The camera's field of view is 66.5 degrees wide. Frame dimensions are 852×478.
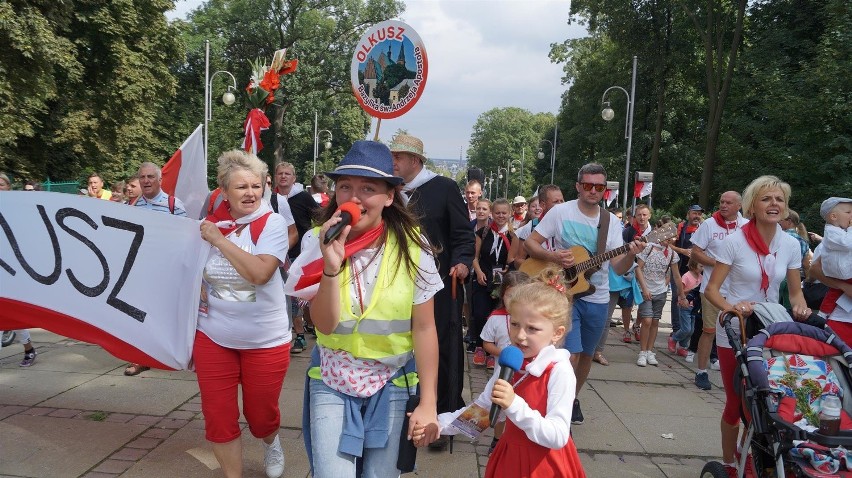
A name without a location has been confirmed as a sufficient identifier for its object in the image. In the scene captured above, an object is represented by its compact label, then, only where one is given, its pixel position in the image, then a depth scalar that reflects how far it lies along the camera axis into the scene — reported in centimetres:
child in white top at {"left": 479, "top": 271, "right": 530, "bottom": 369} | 484
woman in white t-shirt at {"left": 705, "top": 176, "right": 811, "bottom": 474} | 423
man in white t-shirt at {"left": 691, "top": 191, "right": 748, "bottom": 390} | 674
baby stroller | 306
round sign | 484
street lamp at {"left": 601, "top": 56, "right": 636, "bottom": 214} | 2653
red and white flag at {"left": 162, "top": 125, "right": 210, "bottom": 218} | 455
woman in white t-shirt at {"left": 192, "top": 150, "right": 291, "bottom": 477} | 347
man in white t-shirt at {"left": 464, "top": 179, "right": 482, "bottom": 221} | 873
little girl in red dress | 251
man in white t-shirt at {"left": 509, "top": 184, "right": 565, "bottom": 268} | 731
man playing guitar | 505
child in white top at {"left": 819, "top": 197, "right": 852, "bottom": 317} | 454
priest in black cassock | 447
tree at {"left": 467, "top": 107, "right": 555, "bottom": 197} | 10294
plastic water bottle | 334
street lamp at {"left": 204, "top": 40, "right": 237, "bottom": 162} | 2479
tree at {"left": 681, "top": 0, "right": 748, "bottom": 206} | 2661
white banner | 397
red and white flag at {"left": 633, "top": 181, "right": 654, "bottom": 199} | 2148
